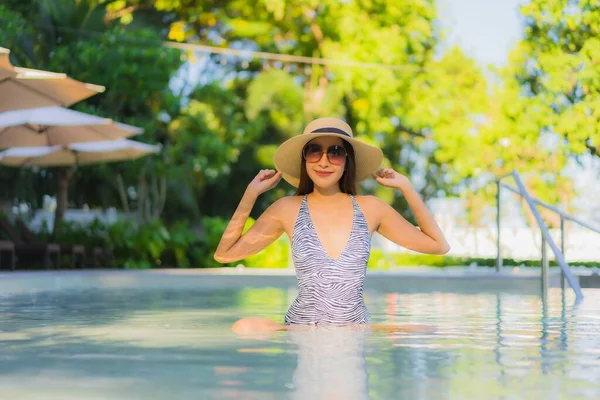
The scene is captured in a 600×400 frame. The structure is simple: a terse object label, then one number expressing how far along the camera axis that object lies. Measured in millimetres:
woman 6090
